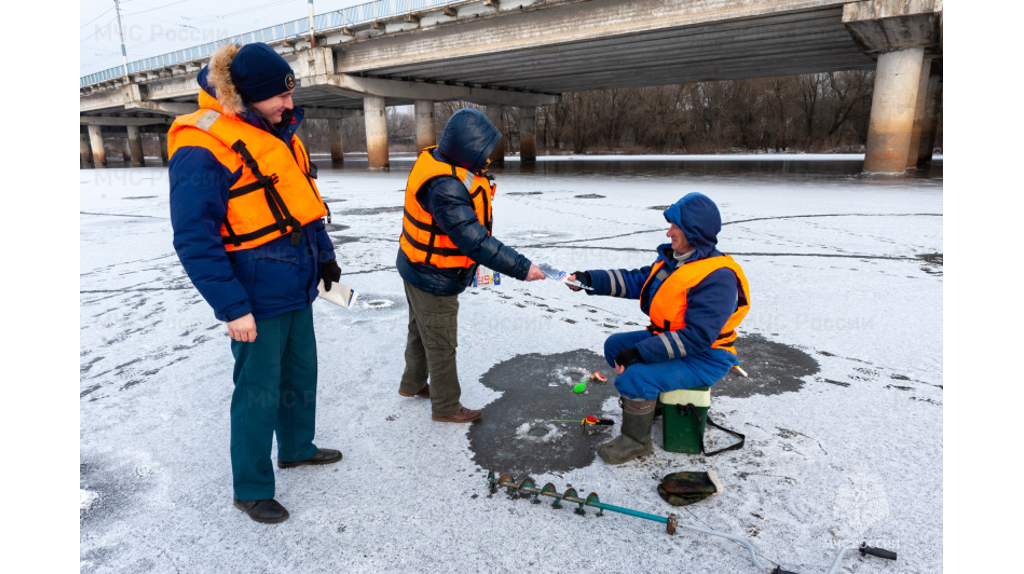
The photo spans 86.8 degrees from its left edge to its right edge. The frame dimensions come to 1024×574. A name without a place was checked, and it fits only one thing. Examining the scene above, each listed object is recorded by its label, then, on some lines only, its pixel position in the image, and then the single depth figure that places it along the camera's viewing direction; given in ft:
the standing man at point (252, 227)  6.59
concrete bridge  51.49
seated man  8.08
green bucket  8.72
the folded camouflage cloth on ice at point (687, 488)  7.73
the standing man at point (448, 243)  8.80
